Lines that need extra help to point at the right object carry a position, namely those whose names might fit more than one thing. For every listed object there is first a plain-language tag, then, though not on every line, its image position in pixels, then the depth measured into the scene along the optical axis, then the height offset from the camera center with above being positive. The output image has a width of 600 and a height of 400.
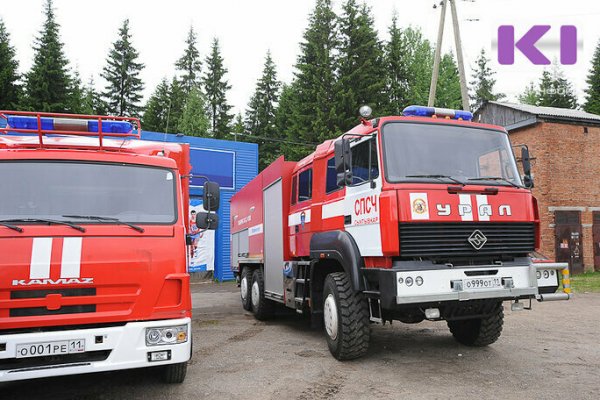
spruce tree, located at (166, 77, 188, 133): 39.84 +15.20
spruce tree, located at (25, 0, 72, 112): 29.95 +13.03
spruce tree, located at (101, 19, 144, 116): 39.81 +16.73
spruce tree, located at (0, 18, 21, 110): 29.37 +12.59
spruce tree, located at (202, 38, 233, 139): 42.56 +16.88
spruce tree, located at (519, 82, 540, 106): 49.06 +18.74
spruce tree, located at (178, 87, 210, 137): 35.50 +11.80
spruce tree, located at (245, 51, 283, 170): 42.11 +15.20
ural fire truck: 4.95 +0.41
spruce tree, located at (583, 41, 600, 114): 40.76 +16.11
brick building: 19.27 +3.53
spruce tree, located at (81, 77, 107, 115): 36.93 +14.21
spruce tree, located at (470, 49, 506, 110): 48.66 +19.60
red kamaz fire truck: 3.85 +0.11
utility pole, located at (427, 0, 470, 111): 14.30 +6.75
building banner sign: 19.38 +0.80
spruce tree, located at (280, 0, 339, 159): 31.25 +13.08
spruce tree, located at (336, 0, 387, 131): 31.31 +14.26
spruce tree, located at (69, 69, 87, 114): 31.03 +11.81
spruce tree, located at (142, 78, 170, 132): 39.94 +14.37
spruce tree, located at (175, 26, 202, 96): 45.03 +20.33
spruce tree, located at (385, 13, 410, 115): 35.56 +15.65
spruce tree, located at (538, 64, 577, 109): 44.75 +17.19
